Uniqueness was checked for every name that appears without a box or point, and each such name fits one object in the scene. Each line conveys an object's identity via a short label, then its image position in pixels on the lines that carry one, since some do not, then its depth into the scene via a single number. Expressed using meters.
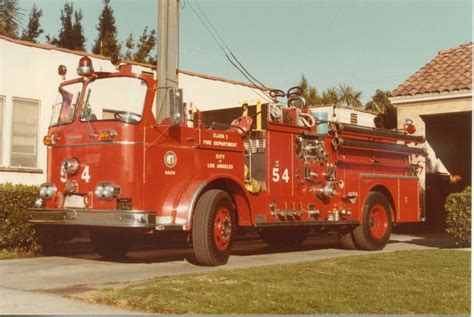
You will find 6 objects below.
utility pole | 12.85
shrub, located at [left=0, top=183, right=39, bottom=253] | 11.19
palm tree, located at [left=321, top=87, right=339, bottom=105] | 41.69
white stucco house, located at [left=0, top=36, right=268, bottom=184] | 13.77
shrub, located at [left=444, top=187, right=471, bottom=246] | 12.98
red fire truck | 9.37
